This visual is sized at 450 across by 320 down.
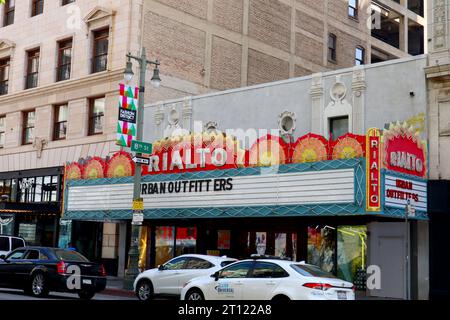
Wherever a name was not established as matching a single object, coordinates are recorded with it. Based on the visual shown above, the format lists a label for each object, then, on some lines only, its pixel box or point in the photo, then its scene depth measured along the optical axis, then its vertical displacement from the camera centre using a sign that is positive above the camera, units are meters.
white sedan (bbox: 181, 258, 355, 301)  13.54 -0.93
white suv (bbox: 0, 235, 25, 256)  26.72 -0.38
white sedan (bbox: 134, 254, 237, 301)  17.92 -0.99
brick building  32.31 +9.77
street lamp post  22.66 +1.51
